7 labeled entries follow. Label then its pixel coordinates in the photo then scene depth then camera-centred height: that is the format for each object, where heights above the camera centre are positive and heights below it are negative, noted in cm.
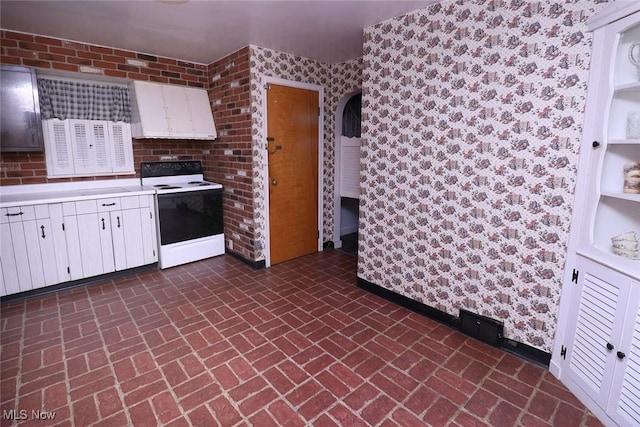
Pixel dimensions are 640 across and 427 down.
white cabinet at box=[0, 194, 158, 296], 289 -83
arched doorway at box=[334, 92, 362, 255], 424 +2
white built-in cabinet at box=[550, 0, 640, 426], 159 -51
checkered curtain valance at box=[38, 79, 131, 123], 331 +62
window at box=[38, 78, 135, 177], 335 +33
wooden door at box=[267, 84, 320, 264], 380 -14
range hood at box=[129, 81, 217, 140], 365 +55
